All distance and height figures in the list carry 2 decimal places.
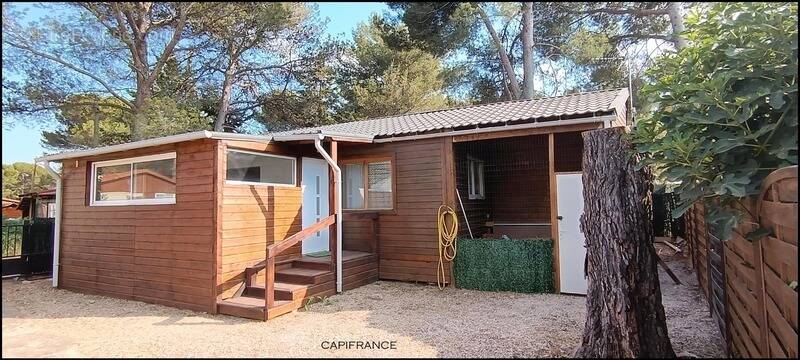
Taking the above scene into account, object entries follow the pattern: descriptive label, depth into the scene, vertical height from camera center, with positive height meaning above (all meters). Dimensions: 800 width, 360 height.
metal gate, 7.48 -0.68
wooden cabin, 5.49 +0.00
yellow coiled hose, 6.59 -0.54
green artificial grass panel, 6.05 -0.93
